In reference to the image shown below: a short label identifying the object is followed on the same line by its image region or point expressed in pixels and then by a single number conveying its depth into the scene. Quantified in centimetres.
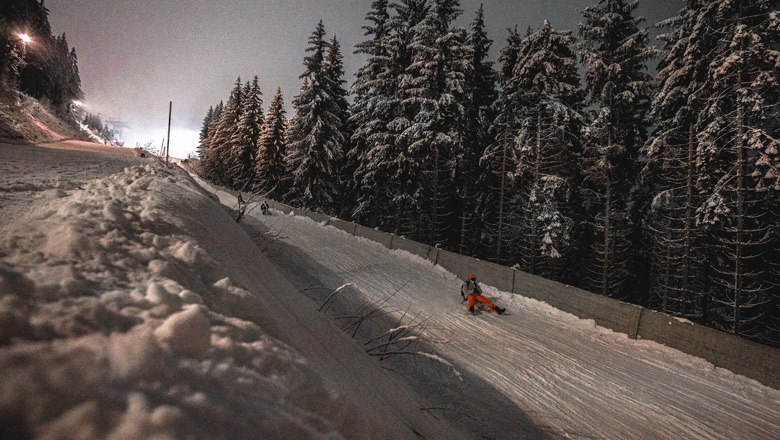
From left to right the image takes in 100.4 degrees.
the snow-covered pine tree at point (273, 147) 3562
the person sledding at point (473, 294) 1071
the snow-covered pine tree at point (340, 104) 3133
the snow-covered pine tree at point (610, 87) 1962
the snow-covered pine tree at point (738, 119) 1334
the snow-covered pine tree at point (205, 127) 8138
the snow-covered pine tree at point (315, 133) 2745
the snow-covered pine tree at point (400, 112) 2408
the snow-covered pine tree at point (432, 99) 2245
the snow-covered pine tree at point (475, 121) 2814
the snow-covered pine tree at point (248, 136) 3941
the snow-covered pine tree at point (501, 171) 2402
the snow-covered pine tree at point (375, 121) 2542
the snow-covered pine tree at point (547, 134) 2069
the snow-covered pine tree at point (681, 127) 1619
